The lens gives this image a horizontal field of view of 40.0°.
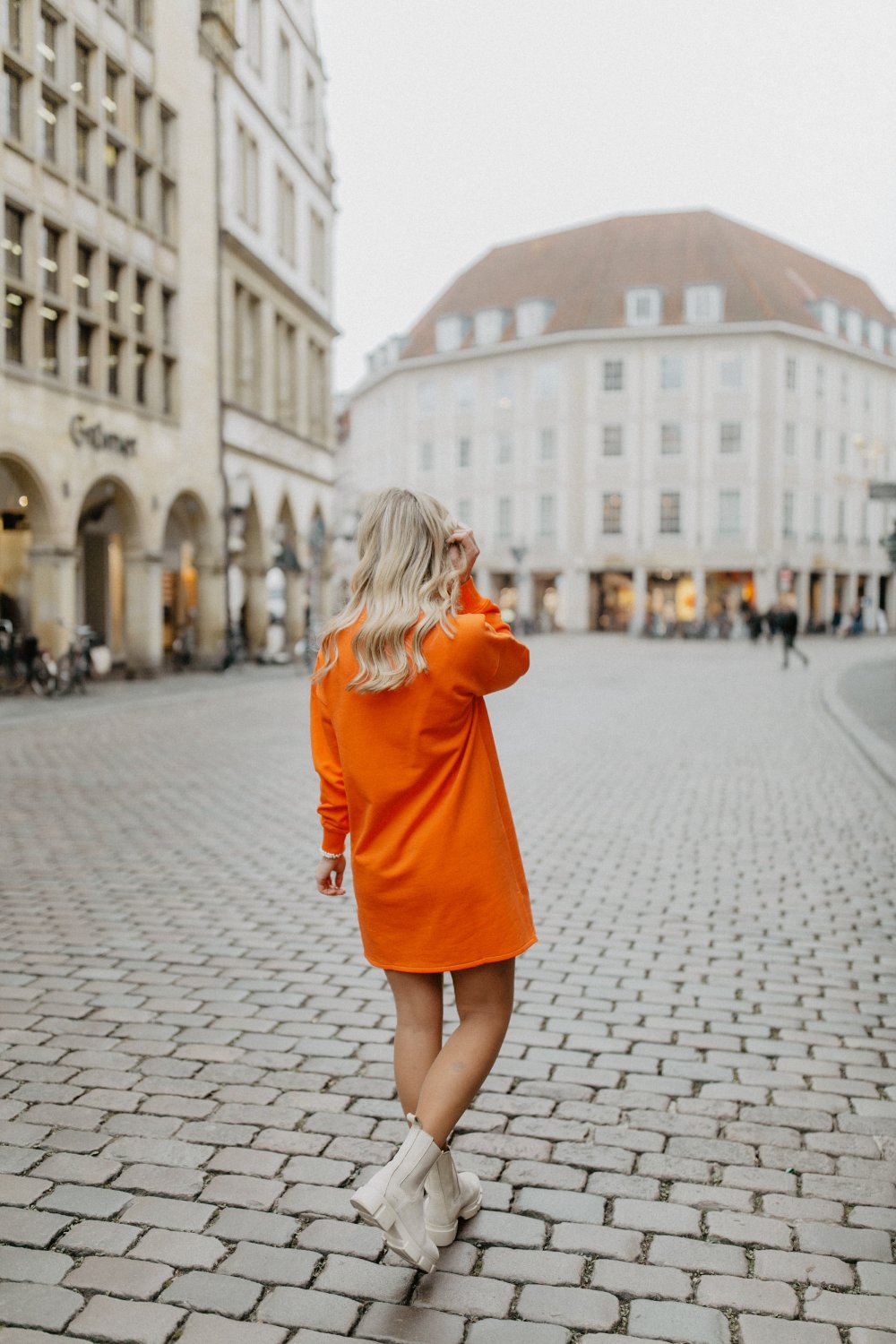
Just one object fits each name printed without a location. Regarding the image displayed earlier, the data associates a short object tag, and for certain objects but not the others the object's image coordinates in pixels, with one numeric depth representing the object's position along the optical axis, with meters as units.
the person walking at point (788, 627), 29.94
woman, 2.78
